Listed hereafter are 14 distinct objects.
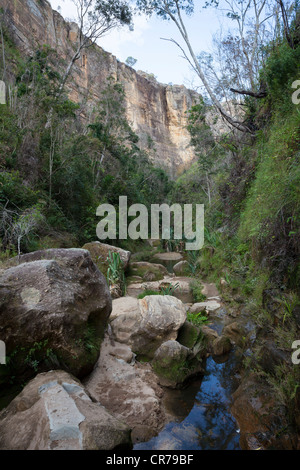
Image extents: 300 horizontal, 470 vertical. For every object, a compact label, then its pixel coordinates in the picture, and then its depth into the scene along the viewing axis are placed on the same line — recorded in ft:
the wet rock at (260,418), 7.86
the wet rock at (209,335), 15.37
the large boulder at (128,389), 9.66
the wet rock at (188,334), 14.28
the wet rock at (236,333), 14.53
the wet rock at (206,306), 20.12
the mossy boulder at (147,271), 30.07
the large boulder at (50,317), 9.37
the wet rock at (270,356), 9.14
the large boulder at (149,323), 14.17
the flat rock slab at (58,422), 6.27
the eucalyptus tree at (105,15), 45.19
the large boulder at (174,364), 12.02
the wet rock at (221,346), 14.61
